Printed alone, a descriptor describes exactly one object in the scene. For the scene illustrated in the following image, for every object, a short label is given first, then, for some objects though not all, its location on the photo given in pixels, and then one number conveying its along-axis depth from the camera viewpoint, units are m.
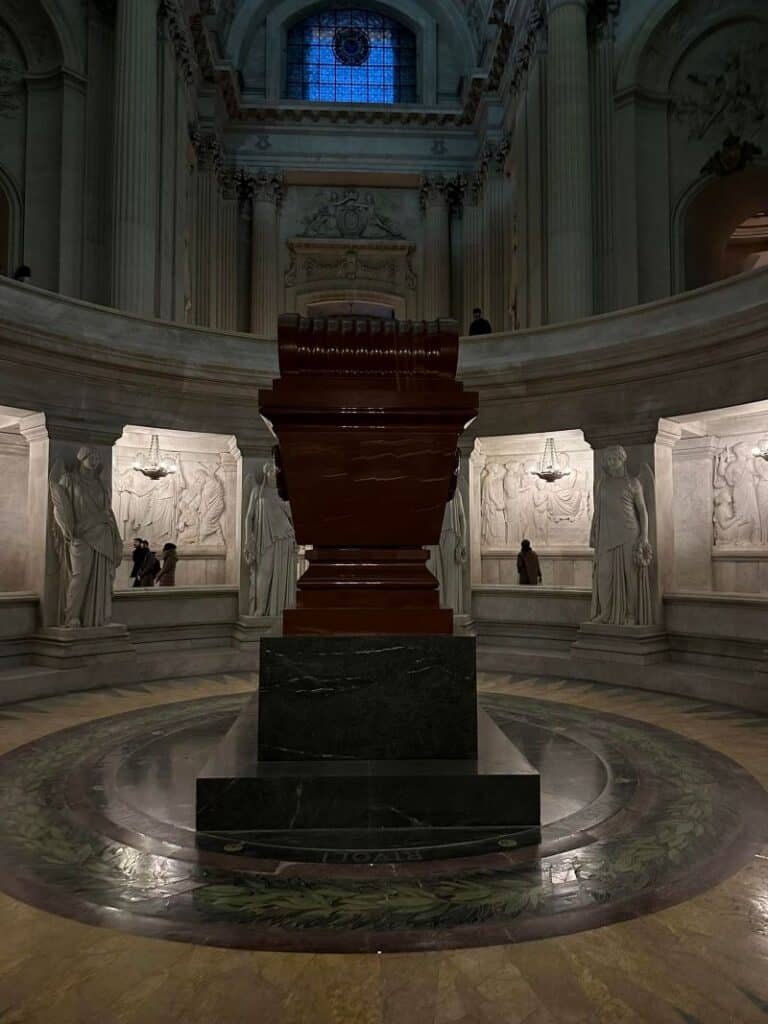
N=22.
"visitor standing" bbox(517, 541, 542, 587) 9.84
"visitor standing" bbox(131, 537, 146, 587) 9.53
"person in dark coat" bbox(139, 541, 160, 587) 9.56
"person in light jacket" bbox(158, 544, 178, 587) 9.56
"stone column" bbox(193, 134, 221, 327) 17.64
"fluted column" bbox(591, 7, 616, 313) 13.36
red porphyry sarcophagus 3.60
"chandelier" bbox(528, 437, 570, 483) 10.12
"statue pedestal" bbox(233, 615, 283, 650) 9.19
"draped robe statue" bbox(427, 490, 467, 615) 9.33
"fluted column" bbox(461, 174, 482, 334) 18.75
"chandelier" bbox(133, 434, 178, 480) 9.63
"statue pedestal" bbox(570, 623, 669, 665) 8.07
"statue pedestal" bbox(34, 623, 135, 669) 7.68
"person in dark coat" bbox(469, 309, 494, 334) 12.02
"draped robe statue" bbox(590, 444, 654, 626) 8.26
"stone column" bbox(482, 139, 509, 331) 17.95
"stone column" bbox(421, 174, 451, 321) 19.20
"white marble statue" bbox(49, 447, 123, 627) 7.85
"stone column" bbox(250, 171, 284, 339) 18.88
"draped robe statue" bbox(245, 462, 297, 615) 9.24
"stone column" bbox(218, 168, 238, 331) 18.47
